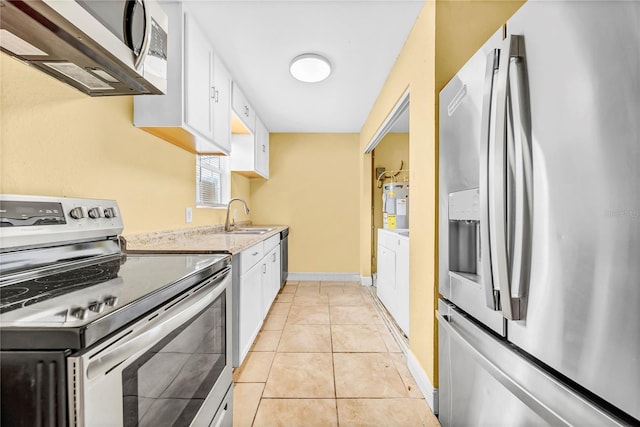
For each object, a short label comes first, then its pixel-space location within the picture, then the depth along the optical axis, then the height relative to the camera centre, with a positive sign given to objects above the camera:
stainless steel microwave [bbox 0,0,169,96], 0.74 +0.51
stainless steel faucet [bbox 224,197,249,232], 3.03 -0.12
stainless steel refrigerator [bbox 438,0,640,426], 0.58 -0.01
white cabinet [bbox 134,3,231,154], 1.69 +0.75
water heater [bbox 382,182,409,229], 3.56 +0.13
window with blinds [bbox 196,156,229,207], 2.79 +0.36
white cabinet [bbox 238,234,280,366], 1.95 -0.61
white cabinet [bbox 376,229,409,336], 2.40 -0.58
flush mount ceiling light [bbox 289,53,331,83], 2.35 +1.26
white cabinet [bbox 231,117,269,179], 3.51 +0.76
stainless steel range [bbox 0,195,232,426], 0.53 -0.26
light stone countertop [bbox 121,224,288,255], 1.57 -0.19
